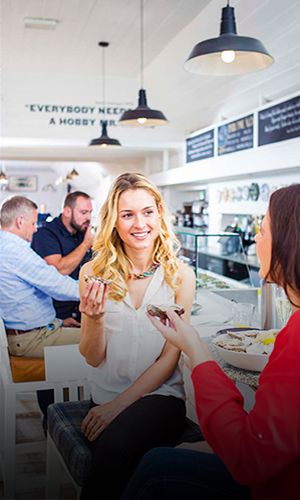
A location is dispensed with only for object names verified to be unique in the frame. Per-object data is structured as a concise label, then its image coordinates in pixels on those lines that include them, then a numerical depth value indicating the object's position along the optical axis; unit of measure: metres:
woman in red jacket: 1.11
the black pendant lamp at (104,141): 6.30
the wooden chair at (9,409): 2.49
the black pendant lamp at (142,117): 4.56
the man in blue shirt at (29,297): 3.18
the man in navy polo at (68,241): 3.96
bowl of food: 1.72
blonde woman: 1.68
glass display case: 3.65
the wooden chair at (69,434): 1.78
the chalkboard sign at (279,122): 4.77
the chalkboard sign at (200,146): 7.03
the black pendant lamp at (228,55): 2.59
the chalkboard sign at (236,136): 5.76
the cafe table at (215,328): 1.73
